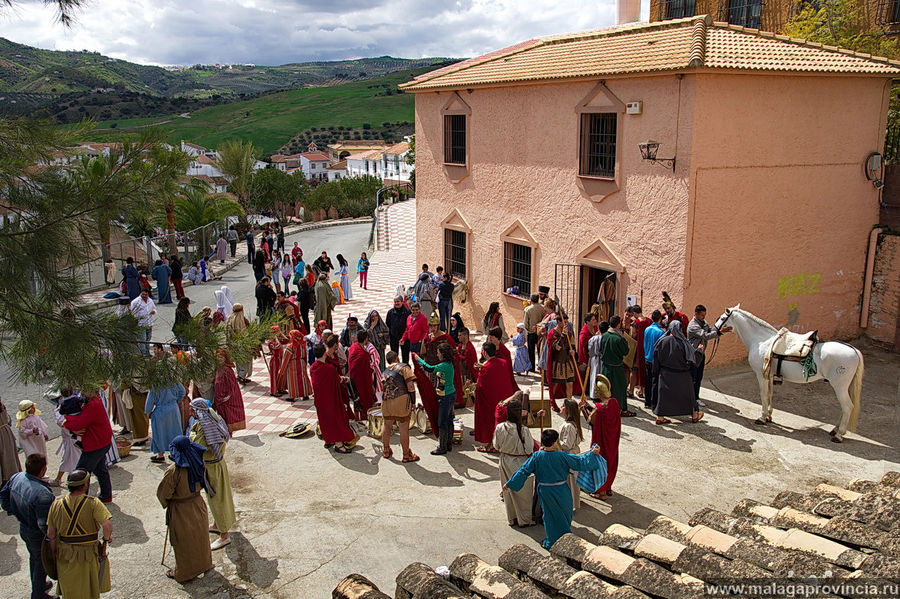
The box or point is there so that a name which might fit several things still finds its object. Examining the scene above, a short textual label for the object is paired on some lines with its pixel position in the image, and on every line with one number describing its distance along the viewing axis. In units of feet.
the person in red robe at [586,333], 39.68
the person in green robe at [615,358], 35.47
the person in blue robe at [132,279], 62.08
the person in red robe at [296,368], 42.27
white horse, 34.78
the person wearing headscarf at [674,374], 36.09
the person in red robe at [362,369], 35.50
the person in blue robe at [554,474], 24.47
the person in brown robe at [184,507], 23.73
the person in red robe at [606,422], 27.94
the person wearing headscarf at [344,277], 70.33
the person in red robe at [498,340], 34.44
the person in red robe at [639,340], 40.01
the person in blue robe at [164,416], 32.09
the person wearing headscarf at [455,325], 41.27
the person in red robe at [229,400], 32.81
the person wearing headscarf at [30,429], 29.35
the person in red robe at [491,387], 33.24
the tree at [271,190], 181.43
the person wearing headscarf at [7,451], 28.60
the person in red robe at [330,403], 33.71
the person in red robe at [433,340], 34.83
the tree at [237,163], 151.43
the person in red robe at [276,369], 42.88
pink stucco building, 42.47
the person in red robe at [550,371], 38.22
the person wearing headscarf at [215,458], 25.81
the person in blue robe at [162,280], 67.31
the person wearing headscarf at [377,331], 41.55
